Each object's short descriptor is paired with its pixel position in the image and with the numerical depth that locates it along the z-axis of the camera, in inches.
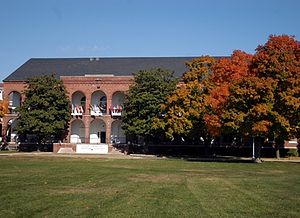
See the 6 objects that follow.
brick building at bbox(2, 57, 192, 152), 2303.2
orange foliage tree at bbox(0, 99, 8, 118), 2146.9
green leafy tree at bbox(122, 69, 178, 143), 1894.7
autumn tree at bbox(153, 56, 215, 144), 1706.4
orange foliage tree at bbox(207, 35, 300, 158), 1257.4
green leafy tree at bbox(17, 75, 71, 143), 2026.3
